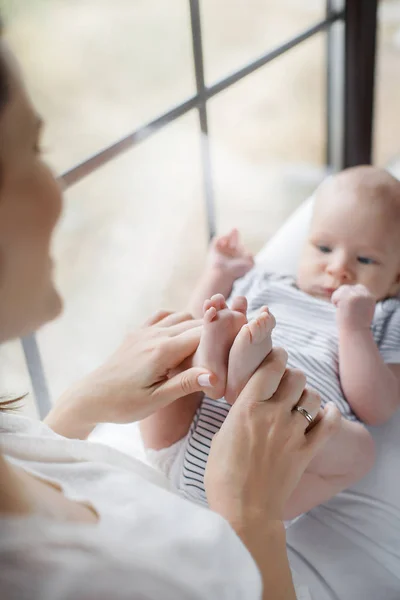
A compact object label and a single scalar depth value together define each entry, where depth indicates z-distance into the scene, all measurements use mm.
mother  532
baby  917
